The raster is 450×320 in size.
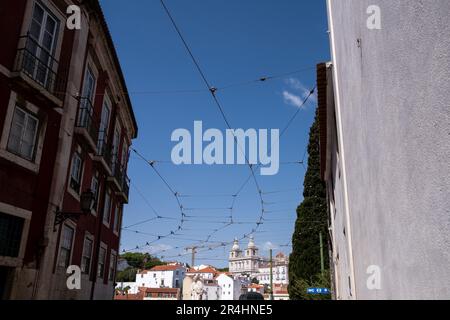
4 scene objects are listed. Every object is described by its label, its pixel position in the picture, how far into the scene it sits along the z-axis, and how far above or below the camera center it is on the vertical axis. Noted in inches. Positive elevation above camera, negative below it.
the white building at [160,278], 3715.6 +166.5
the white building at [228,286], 3769.7 +111.3
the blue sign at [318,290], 738.8 +17.9
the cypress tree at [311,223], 1214.9 +222.0
